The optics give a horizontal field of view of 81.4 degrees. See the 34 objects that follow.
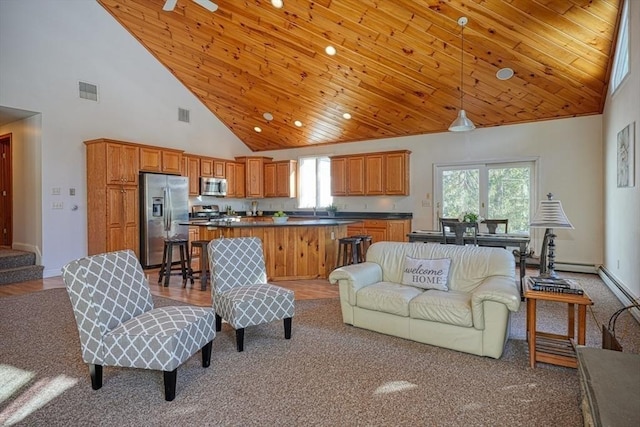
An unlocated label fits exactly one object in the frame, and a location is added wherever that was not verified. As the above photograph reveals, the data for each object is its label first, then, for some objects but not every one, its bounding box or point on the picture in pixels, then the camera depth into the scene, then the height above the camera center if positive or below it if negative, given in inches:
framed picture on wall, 148.0 +21.3
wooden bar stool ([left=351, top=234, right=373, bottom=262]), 238.6 -25.3
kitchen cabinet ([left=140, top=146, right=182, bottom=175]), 273.2 +37.6
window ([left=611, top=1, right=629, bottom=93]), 153.3 +69.8
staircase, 224.8 -36.6
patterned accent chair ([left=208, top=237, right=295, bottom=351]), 120.8 -28.7
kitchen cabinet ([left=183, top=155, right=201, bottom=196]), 320.9 +31.5
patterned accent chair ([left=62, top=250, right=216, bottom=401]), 89.7 -30.0
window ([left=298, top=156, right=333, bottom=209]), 363.9 +25.3
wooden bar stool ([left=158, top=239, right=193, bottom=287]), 215.9 -31.4
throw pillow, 135.5 -24.7
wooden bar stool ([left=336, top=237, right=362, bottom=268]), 224.8 -27.5
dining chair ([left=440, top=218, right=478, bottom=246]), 195.6 -12.1
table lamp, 117.3 -4.4
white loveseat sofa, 111.7 -29.9
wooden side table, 102.4 -39.2
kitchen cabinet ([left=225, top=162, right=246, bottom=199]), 363.3 +28.8
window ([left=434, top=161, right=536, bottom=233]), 267.6 +11.8
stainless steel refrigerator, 267.6 -2.6
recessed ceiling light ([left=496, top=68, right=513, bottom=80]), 213.5 +77.5
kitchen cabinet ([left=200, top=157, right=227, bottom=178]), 335.6 +38.0
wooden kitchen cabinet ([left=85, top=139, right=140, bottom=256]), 251.1 +9.1
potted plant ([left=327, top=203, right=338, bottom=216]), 349.4 -2.2
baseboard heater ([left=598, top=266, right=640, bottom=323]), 147.1 -40.4
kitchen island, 223.9 -23.1
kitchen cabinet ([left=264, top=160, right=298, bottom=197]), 367.9 +29.8
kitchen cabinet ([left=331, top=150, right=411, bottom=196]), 306.8 +28.8
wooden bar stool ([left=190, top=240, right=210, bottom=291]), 206.2 -30.7
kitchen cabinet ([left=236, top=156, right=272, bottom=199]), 374.9 +34.5
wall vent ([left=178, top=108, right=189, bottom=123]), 325.9 +82.7
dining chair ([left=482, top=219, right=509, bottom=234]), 219.5 -10.4
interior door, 275.9 +10.6
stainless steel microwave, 330.0 +20.0
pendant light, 191.0 +43.0
